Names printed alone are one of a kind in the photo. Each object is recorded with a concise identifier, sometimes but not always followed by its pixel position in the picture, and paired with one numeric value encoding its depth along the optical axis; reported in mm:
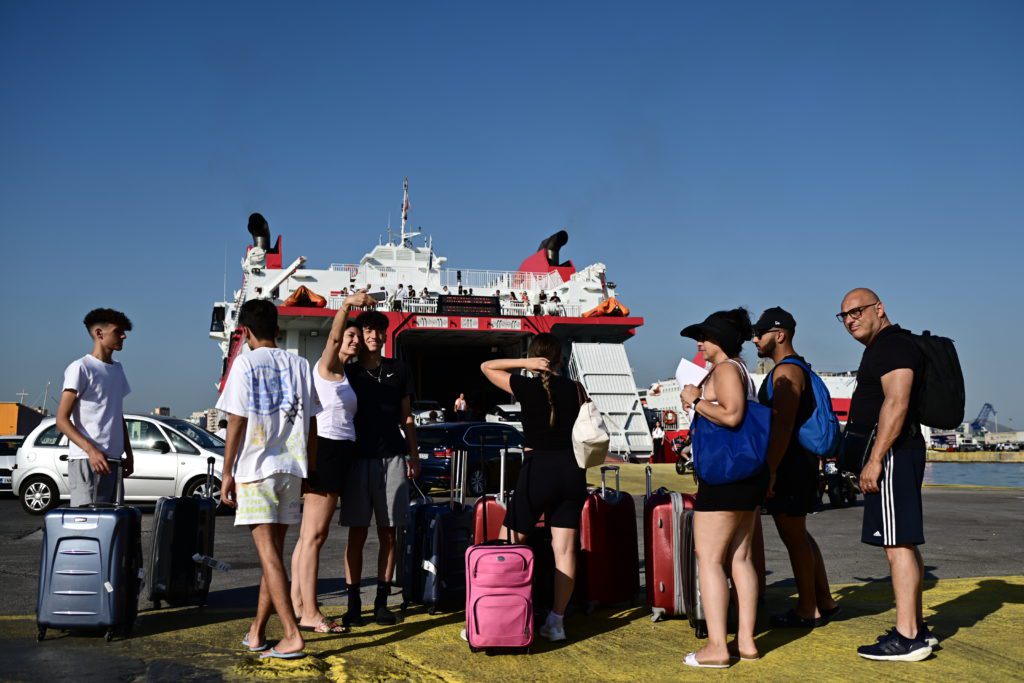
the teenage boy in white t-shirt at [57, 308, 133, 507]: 5117
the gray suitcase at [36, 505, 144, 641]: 4652
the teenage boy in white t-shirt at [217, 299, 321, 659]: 4305
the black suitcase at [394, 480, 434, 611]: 5559
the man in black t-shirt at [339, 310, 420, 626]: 5156
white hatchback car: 11648
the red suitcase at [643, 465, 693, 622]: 5172
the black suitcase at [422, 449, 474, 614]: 5402
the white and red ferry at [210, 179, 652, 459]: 27156
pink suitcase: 4422
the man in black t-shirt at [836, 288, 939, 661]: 4312
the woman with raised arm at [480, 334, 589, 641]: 4742
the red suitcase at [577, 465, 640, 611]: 5621
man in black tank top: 4871
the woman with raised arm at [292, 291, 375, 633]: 4922
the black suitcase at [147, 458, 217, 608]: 5504
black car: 14227
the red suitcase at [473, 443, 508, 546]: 5531
